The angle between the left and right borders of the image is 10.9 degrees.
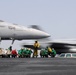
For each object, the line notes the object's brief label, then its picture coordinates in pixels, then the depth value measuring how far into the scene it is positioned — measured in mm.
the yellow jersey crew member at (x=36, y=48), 35812
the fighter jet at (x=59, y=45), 87438
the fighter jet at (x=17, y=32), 49719
